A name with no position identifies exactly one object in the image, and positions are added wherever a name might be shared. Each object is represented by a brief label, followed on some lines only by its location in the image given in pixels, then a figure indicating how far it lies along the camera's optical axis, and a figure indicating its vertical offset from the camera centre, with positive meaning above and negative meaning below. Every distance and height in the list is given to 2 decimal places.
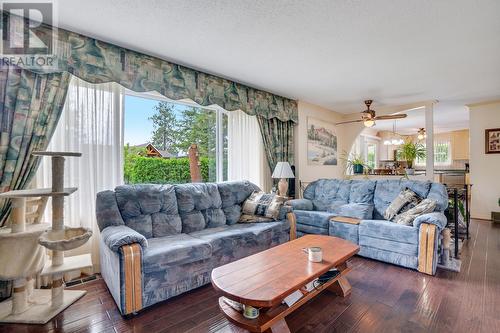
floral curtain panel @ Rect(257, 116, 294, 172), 4.38 +0.50
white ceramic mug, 1.92 -0.68
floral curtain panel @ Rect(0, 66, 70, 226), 2.13 +0.41
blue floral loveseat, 2.68 -0.67
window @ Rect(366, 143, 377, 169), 8.95 +0.47
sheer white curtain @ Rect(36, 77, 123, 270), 2.51 +0.21
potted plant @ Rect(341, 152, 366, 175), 5.57 +0.02
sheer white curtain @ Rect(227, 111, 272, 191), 4.06 +0.25
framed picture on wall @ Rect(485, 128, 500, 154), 5.10 +0.55
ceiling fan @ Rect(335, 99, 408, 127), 4.59 +0.90
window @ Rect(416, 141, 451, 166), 9.24 +0.54
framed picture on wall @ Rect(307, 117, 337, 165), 5.27 +0.54
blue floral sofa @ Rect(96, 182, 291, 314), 1.95 -0.71
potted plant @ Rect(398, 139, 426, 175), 4.84 +0.27
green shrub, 3.08 -0.04
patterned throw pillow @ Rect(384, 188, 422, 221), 3.12 -0.45
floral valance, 2.41 +1.08
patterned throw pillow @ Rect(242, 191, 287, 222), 3.25 -0.50
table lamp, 3.98 -0.11
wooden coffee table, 1.45 -0.72
